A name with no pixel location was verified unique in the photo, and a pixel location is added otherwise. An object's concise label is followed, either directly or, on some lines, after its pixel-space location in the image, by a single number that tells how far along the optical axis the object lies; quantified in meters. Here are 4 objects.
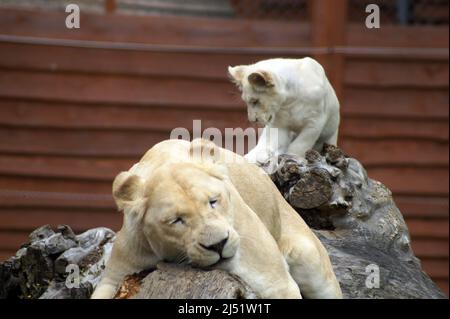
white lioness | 9.12
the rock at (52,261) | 11.77
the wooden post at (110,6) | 21.75
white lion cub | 13.81
